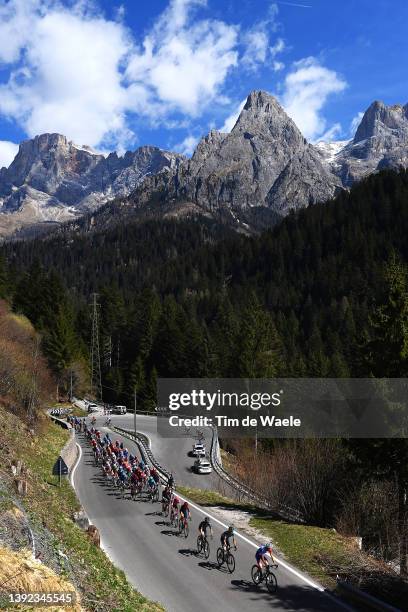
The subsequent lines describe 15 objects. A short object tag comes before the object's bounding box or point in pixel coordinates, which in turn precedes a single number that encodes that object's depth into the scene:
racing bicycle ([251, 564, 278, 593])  13.94
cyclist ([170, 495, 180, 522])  21.06
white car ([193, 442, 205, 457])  43.94
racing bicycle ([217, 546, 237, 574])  15.59
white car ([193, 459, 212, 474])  39.09
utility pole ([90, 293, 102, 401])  79.78
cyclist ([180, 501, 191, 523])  19.21
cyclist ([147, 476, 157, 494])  25.86
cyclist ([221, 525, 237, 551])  15.40
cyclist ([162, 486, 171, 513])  22.27
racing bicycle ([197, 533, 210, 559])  16.98
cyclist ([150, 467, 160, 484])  26.13
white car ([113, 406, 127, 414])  68.44
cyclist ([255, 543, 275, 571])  14.03
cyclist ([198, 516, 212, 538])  16.70
